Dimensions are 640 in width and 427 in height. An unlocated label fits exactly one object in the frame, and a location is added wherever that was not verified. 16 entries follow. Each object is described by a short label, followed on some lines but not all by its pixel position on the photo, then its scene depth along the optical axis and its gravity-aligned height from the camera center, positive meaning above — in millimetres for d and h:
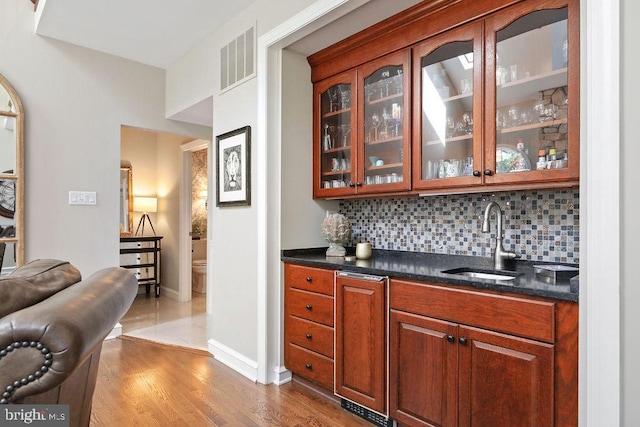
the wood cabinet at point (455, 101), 1706 +611
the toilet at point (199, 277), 5621 -958
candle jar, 2451 -245
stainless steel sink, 1937 -315
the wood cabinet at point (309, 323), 2344 -720
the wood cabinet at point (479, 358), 1422 -618
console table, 5152 -644
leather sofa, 762 -251
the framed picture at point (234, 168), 2816 +354
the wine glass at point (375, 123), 2463 +584
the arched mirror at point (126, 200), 5238 +174
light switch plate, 3424 +136
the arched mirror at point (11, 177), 3090 +286
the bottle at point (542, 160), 1733 +246
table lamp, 5422 +111
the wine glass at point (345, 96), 2614 +815
